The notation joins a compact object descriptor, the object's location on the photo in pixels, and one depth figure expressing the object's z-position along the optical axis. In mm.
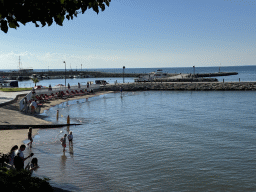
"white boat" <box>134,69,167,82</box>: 82125
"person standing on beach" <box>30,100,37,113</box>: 29244
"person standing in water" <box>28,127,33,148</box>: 17592
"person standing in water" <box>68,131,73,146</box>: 17562
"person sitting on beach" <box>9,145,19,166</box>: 11523
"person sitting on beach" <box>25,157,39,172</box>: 11766
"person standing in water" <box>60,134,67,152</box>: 16608
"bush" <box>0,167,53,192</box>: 7176
